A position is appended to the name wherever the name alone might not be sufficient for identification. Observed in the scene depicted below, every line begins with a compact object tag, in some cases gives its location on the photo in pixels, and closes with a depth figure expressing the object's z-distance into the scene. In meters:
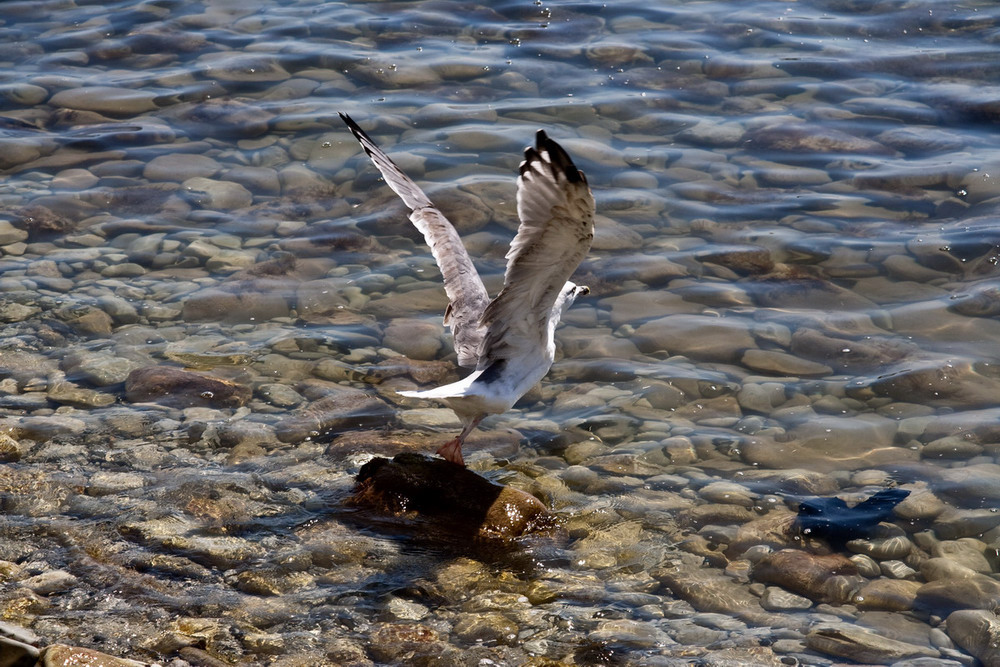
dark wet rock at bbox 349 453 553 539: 12.25
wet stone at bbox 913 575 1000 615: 11.23
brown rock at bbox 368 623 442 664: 9.97
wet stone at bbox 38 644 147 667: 8.43
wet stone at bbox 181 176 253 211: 21.22
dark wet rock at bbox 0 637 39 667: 8.47
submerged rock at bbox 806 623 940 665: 10.36
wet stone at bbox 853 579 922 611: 11.29
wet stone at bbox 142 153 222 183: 22.34
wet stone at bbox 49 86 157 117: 25.44
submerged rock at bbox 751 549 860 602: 11.45
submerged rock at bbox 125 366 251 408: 14.80
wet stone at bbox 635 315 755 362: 16.53
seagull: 10.94
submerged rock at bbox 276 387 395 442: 14.34
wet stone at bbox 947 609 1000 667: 10.48
